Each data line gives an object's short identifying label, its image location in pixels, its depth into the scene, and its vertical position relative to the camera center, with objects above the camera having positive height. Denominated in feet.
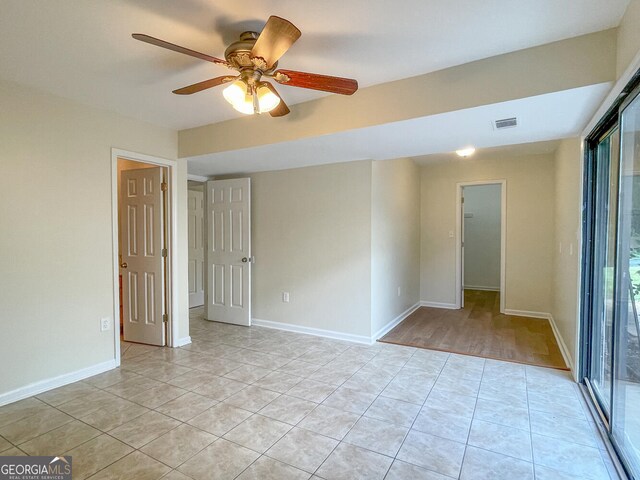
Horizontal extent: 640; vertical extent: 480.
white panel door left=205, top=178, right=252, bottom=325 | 14.47 -0.91
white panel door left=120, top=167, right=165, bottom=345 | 12.03 -0.86
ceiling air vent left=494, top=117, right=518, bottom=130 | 7.80 +2.61
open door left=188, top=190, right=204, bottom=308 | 18.85 -1.01
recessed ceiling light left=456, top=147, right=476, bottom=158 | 14.90 +3.59
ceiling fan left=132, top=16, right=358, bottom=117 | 5.16 +2.82
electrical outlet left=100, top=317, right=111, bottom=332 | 10.02 -2.81
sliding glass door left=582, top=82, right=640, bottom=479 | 5.65 -0.96
